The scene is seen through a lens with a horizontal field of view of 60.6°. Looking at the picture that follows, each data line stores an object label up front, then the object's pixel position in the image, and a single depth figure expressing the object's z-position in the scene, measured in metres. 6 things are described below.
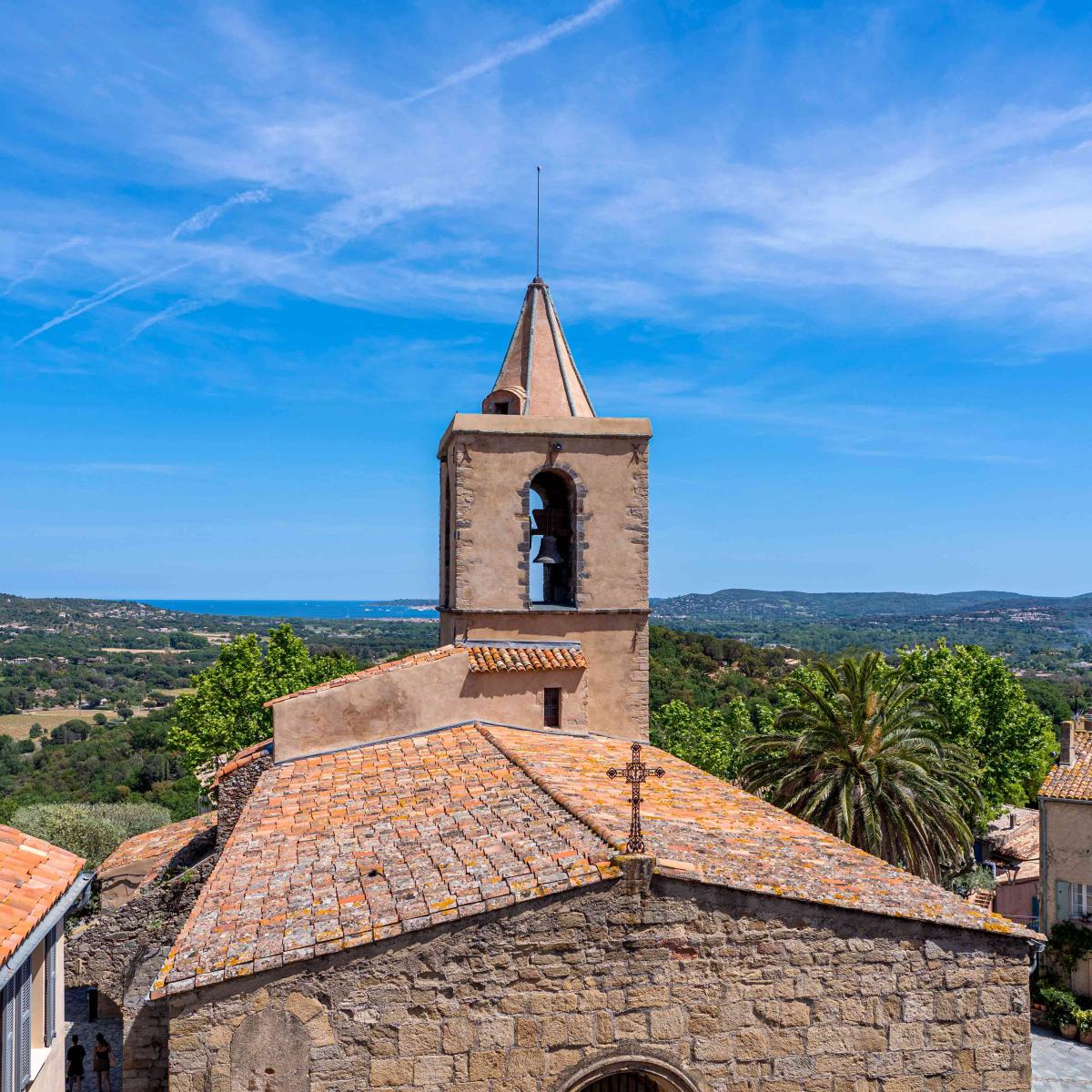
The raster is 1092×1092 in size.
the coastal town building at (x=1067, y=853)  23.28
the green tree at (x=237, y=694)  32.38
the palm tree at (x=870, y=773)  18.34
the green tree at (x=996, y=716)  32.88
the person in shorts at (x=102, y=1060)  15.74
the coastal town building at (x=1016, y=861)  33.59
